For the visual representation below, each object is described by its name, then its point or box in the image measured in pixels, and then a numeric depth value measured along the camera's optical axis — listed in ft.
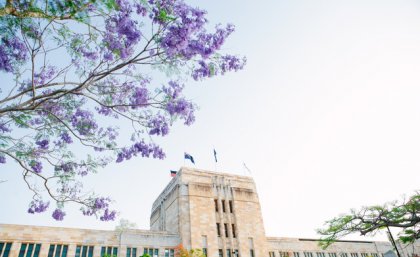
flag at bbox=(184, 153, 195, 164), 116.16
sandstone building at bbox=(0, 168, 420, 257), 83.84
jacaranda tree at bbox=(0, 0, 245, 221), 31.64
